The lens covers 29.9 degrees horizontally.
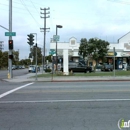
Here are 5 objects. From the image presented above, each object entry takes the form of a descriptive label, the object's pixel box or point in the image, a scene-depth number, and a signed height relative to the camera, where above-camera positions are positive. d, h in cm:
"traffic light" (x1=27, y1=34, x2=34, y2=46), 2420 +257
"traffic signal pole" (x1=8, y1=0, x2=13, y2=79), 2770 +319
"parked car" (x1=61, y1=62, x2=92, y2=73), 3953 -43
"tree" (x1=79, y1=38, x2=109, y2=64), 5038 +349
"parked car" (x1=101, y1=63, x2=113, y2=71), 4890 -43
